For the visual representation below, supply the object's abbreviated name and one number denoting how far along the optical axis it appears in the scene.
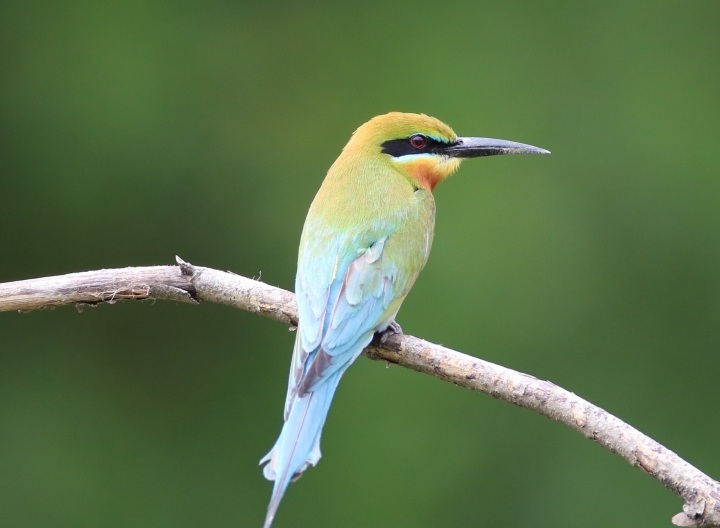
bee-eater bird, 5.36
